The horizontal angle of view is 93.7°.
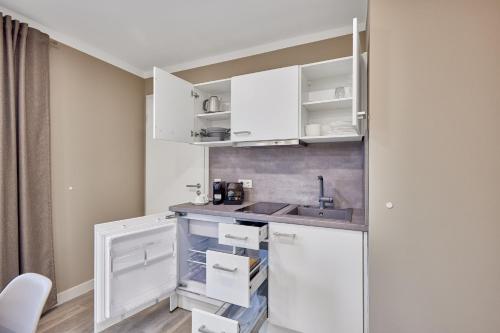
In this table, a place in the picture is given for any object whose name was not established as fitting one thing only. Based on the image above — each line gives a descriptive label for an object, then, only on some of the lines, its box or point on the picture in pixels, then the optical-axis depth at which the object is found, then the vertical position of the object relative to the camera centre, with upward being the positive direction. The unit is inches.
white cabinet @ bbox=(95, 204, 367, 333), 55.5 -28.4
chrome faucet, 74.6 -11.0
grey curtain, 68.8 +2.8
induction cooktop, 70.4 -14.5
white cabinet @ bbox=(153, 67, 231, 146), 75.7 +19.5
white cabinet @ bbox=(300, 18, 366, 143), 67.2 +18.8
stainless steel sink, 73.1 -15.6
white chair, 37.4 -23.3
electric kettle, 89.4 +22.8
